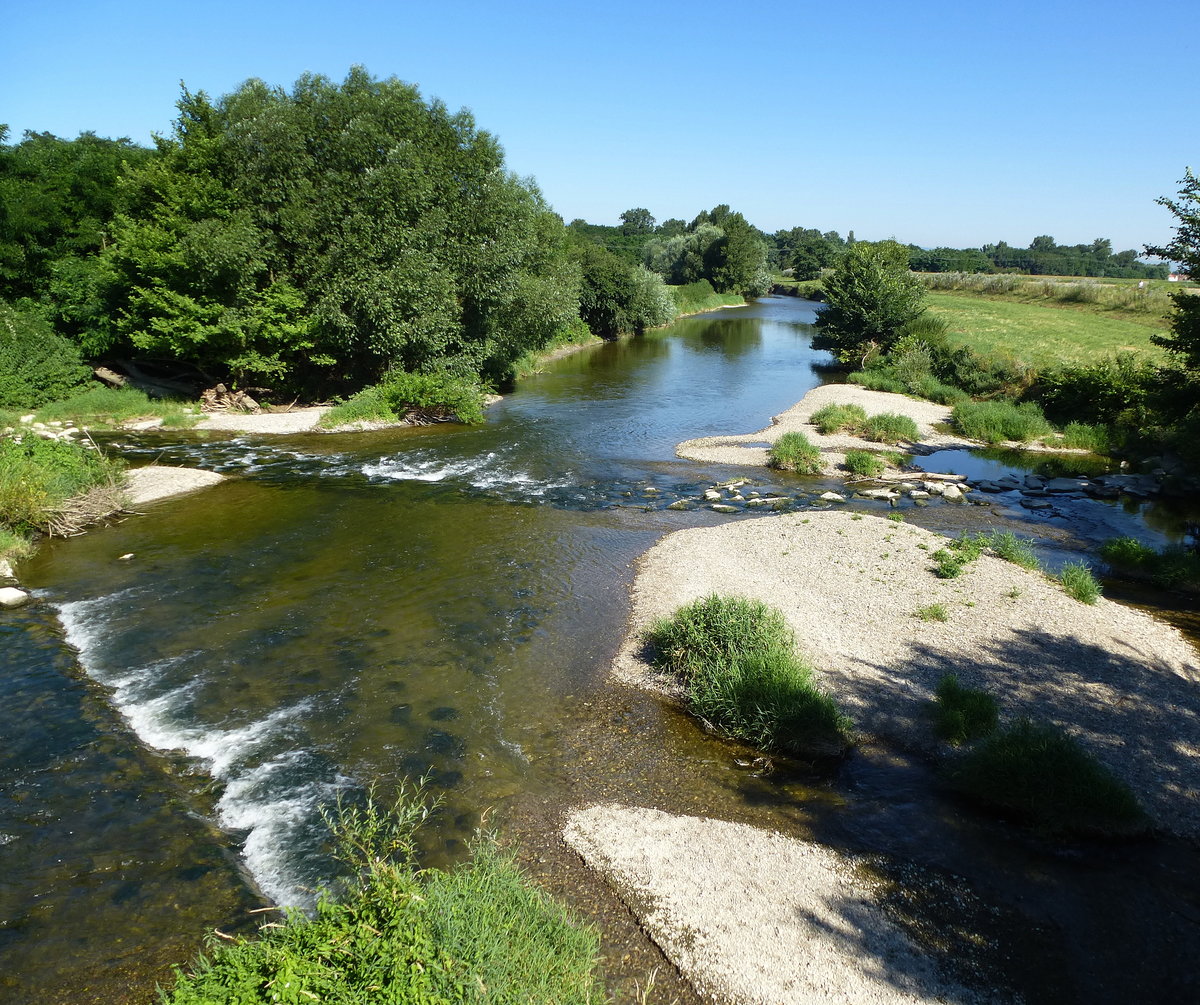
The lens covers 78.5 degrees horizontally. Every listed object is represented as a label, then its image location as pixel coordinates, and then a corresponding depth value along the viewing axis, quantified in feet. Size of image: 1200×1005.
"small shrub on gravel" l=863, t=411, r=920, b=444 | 97.71
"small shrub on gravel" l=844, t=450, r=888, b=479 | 82.33
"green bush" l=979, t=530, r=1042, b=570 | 52.90
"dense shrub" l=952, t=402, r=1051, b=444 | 98.89
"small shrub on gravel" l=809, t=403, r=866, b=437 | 100.37
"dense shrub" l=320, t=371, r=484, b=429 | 100.48
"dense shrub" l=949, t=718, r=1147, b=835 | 28.53
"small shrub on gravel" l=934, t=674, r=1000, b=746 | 34.01
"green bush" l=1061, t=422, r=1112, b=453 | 93.61
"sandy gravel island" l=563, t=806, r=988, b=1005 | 21.98
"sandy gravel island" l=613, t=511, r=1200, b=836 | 34.24
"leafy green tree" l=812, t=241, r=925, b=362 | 154.30
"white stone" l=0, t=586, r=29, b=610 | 46.96
